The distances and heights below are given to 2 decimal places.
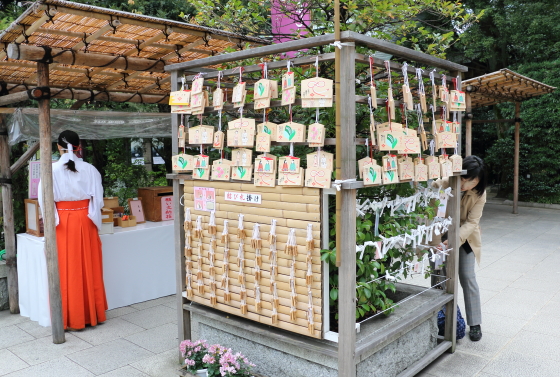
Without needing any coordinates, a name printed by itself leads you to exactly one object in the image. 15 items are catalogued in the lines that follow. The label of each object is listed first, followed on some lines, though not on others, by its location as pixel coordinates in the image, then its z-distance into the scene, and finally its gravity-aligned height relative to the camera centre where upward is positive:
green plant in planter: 2.87 -0.67
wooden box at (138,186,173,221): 5.72 -0.52
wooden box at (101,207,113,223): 4.96 -0.60
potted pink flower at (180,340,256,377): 2.92 -1.34
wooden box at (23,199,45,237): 4.73 -0.60
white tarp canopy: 4.84 +0.42
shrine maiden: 4.47 -0.74
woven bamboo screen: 2.71 -0.66
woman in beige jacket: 3.88 -0.68
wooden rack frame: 2.48 -0.04
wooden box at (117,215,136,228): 5.32 -0.73
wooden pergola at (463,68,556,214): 7.55 +1.22
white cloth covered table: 4.67 -1.19
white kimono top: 4.46 -0.25
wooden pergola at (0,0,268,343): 3.56 +0.99
